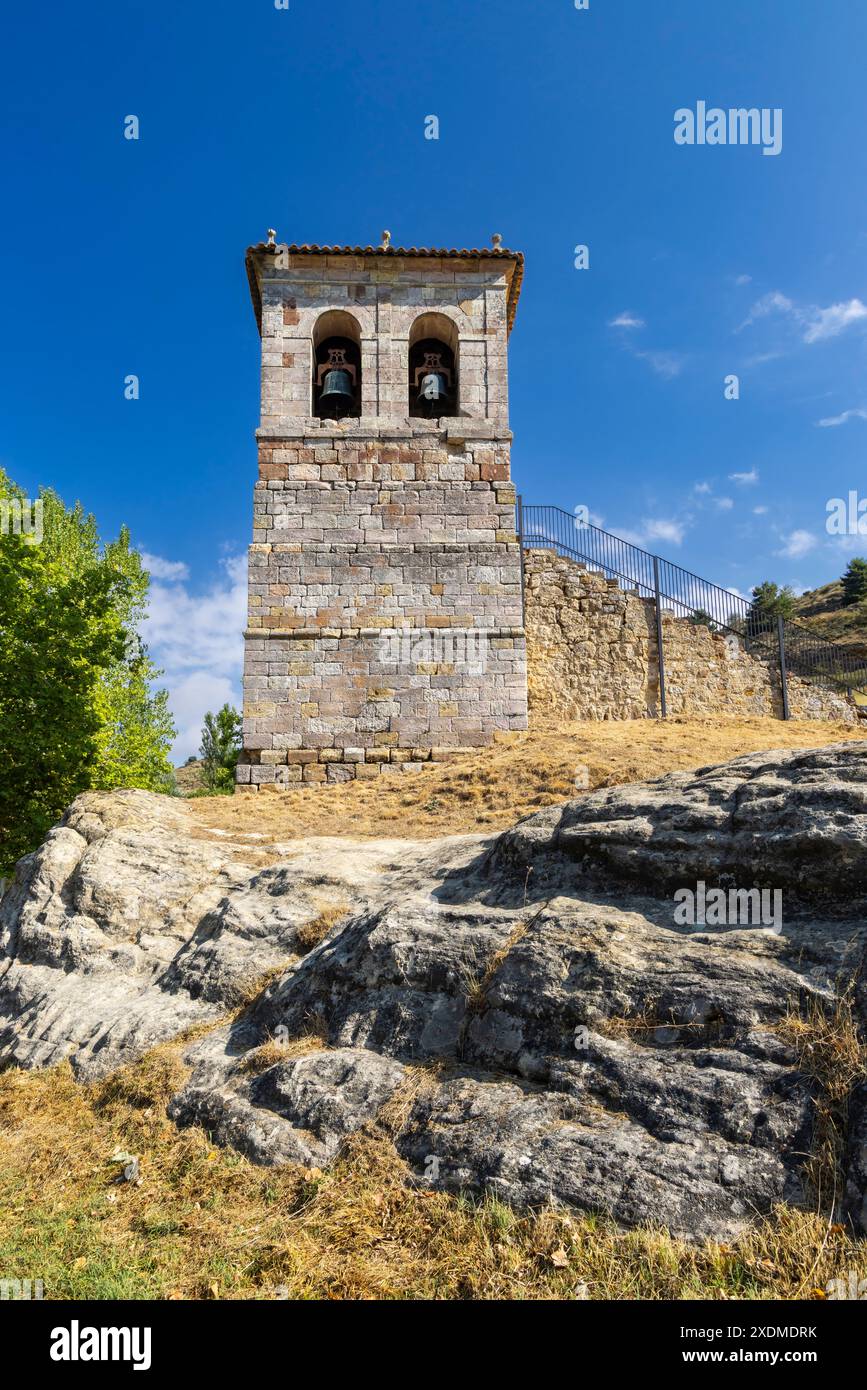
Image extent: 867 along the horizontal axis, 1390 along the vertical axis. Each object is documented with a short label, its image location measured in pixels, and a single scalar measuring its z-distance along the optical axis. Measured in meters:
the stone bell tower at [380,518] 14.66
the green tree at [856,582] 44.84
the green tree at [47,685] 12.91
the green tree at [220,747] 27.44
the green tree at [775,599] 45.76
